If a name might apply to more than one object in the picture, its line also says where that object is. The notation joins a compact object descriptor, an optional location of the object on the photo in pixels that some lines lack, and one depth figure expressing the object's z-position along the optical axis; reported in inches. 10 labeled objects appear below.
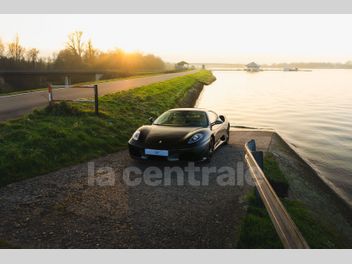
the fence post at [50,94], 459.5
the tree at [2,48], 2368.0
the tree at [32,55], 2508.4
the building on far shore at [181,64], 4630.9
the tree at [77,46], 3132.4
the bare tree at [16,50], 2529.5
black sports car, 294.5
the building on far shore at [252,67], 7641.7
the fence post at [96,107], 497.6
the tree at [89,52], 3238.7
